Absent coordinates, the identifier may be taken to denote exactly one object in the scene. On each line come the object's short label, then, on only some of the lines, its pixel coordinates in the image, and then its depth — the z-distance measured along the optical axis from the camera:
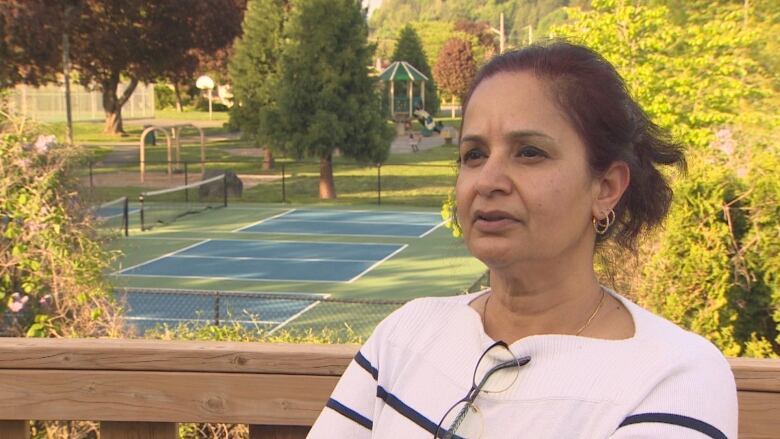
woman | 1.46
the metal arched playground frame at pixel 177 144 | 30.28
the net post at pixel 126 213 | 19.94
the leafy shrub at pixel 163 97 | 81.11
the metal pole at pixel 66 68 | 30.39
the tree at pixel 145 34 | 42.34
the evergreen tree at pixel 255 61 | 32.81
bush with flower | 5.26
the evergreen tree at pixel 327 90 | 27.58
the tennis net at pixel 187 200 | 24.56
